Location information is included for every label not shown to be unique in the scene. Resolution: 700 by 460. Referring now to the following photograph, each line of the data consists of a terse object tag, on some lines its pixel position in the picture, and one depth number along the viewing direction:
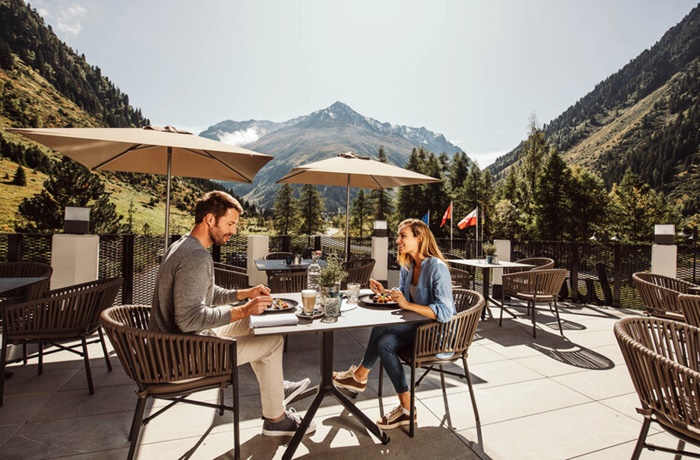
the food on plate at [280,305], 2.46
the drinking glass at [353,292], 2.80
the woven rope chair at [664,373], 1.54
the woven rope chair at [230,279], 4.29
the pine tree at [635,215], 36.94
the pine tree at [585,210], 34.69
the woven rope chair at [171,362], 1.92
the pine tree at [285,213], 48.84
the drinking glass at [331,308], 2.29
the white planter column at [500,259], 7.33
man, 2.00
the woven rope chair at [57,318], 2.70
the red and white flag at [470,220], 9.84
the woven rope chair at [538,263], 5.67
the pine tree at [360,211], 50.28
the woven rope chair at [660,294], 3.82
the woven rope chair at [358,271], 4.77
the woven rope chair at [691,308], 2.78
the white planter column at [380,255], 7.07
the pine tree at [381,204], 46.67
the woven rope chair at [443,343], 2.42
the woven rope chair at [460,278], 5.27
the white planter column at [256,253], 6.92
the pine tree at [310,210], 47.03
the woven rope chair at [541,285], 4.83
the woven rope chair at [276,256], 6.42
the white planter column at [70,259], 4.51
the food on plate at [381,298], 2.70
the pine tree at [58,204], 20.43
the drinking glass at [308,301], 2.29
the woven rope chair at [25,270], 4.02
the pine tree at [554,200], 34.66
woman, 2.49
